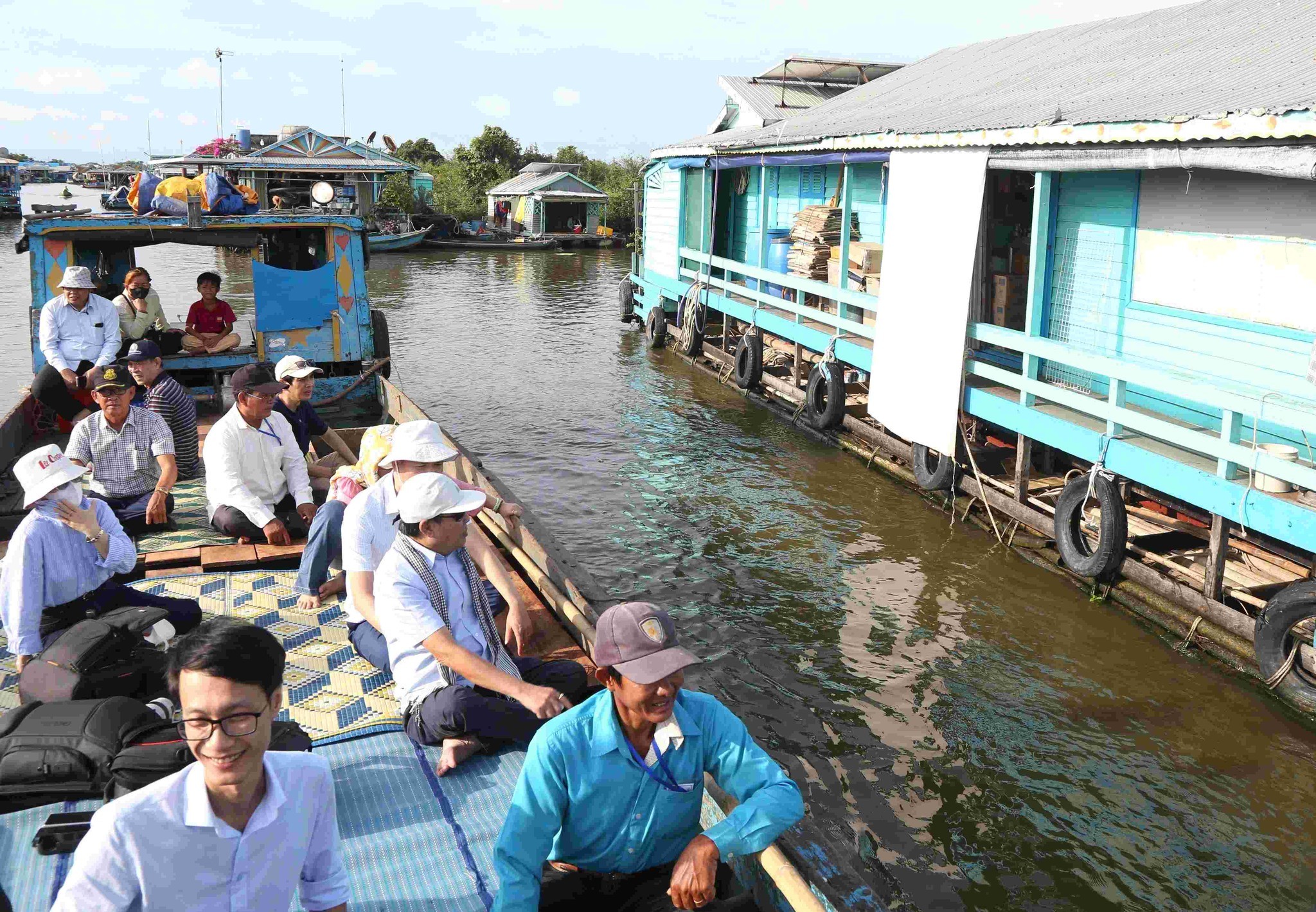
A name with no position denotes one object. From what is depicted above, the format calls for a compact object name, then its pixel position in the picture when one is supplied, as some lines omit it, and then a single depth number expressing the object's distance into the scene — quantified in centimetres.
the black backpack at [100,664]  464
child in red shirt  1205
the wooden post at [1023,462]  977
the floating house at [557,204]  4997
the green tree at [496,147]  7138
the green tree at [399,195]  5281
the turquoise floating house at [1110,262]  747
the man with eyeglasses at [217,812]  240
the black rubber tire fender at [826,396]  1325
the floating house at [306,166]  4150
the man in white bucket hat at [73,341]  1016
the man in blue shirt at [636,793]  310
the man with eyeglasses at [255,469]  701
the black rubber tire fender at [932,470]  1071
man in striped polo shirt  796
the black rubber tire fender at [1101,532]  827
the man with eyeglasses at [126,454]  717
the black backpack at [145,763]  388
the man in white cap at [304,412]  768
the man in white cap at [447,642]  433
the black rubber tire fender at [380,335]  1373
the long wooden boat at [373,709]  375
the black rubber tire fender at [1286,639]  667
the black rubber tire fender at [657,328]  2073
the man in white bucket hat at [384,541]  519
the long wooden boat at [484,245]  4641
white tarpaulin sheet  1013
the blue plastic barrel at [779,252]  1566
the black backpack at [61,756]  407
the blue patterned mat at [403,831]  371
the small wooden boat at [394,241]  4469
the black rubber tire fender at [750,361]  1598
